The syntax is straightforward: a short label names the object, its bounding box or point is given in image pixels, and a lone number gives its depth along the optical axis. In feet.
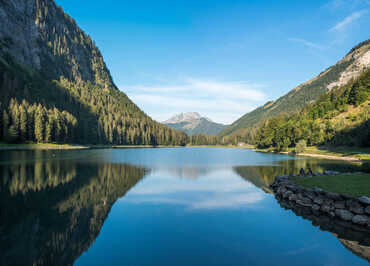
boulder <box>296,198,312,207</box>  72.23
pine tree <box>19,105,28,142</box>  321.95
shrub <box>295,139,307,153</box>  353.72
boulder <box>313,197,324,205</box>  68.22
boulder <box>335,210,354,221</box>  58.30
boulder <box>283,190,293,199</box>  82.64
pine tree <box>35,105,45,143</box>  343.26
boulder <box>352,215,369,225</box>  55.06
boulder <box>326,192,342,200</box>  63.36
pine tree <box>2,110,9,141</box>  302.45
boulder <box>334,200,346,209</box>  61.67
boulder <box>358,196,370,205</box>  55.24
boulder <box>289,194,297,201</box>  78.73
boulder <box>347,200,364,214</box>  57.30
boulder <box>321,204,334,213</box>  64.13
